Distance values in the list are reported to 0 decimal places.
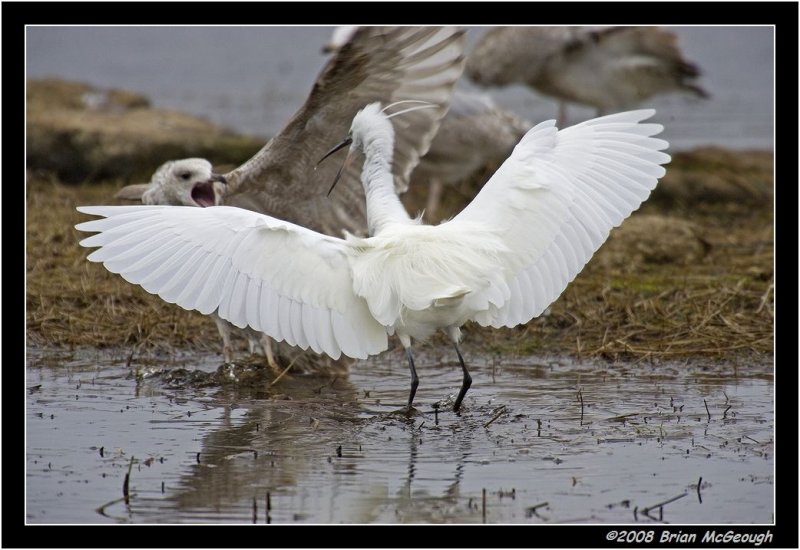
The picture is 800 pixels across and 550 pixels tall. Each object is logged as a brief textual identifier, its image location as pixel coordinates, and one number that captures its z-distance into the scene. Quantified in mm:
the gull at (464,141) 21266
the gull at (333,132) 13773
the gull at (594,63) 25297
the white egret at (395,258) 11430
